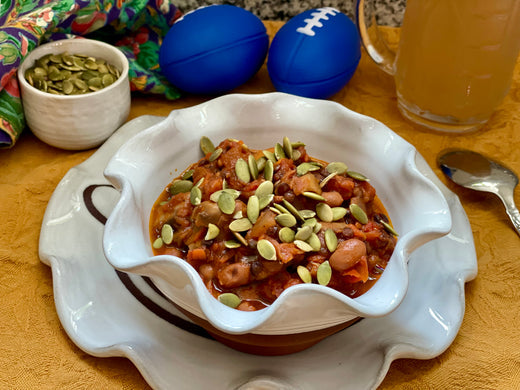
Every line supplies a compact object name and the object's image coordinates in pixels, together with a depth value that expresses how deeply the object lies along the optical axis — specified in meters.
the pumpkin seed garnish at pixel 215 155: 0.27
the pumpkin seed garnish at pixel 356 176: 0.26
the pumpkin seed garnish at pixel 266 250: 0.21
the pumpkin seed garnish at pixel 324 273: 0.21
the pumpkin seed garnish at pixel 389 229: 0.24
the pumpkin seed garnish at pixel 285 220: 0.23
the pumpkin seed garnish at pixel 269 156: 0.27
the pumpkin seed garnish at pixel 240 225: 0.23
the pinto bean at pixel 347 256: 0.22
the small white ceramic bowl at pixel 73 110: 0.31
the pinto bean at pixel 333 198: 0.24
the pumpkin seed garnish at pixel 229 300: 0.21
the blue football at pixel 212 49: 0.35
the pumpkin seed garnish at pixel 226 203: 0.23
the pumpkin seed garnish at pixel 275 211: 0.23
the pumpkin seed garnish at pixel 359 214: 0.24
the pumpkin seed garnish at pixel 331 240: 0.22
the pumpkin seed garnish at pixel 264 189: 0.24
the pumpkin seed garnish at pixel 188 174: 0.27
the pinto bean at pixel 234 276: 0.22
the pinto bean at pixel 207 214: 0.23
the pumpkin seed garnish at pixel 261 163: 0.26
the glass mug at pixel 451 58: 0.30
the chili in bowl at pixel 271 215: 0.20
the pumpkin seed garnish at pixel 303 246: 0.22
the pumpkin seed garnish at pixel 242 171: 0.25
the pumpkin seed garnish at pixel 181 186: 0.26
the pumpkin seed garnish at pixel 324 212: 0.24
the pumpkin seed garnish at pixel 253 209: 0.23
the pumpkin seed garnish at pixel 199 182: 0.26
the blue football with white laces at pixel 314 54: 0.35
